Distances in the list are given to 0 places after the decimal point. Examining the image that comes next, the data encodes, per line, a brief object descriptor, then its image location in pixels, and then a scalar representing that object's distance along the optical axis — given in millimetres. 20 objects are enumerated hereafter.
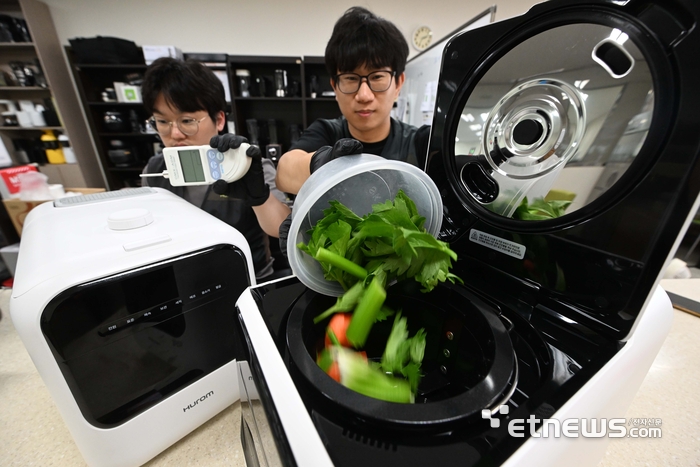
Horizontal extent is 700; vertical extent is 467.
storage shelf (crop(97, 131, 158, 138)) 2527
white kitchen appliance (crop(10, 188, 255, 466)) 334
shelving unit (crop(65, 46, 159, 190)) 2405
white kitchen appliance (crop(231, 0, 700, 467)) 219
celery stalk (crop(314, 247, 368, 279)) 299
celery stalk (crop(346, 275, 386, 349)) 285
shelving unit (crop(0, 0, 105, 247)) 2191
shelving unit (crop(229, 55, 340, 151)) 2369
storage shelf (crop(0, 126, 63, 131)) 2307
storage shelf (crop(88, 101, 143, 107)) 2408
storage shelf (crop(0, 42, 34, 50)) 2121
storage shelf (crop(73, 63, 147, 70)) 2260
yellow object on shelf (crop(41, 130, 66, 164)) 2428
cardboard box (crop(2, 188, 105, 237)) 1665
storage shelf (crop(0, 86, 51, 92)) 2219
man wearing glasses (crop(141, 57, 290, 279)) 899
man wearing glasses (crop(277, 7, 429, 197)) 844
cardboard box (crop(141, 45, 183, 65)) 2276
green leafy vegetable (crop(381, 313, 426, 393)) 283
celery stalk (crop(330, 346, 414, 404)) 247
